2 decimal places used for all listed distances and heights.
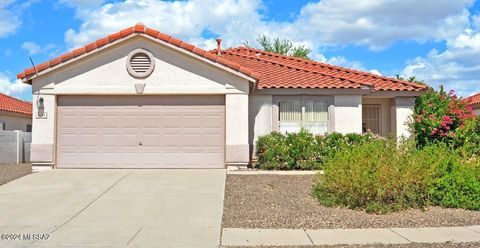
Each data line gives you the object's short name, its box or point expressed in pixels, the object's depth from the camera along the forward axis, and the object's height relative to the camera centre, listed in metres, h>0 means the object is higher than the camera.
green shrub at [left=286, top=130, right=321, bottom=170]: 14.26 -0.65
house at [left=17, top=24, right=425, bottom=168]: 14.05 +0.82
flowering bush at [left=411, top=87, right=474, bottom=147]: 16.33 +0.55
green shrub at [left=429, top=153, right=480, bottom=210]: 9.52 -1.18
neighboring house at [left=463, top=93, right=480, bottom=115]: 29.20 +1.81
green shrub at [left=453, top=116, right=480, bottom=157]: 15.93 -0.09
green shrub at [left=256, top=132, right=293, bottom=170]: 14.21 -0.68
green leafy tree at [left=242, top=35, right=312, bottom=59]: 42.09 +7.78
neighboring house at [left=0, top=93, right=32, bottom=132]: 27.67 +1.07
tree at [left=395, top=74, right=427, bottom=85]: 20.29 +2.36
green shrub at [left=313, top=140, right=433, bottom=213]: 9.33 -1.01
